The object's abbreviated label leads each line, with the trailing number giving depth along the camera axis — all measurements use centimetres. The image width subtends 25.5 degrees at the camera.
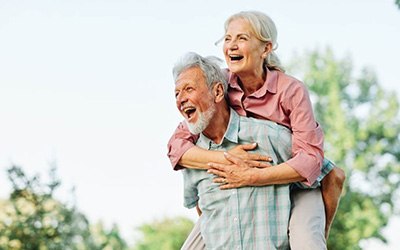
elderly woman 346
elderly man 350
